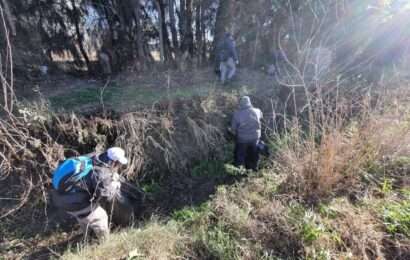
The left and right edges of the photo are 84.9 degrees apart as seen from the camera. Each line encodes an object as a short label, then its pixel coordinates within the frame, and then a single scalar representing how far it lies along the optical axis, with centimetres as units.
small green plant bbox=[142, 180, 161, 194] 378
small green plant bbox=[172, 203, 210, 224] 303
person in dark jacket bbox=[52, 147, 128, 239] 259
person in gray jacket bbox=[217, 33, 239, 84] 579
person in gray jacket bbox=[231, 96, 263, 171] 376
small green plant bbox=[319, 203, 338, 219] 260
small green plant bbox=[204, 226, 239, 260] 241
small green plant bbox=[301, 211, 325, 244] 233
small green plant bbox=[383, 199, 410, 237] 238
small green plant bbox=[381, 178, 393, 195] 284
